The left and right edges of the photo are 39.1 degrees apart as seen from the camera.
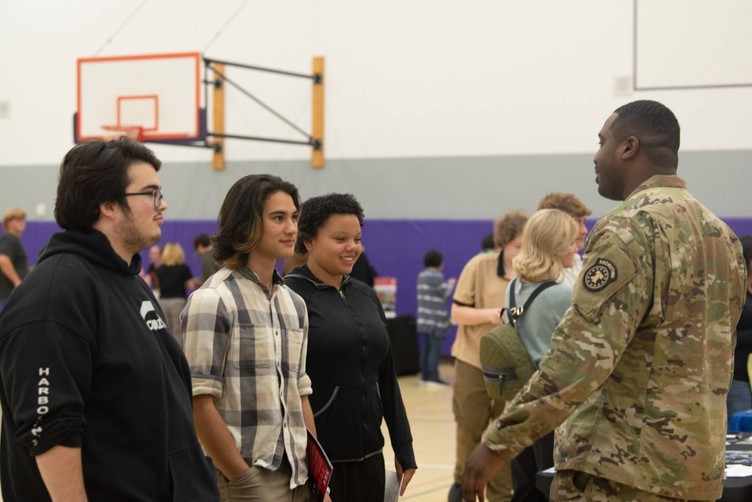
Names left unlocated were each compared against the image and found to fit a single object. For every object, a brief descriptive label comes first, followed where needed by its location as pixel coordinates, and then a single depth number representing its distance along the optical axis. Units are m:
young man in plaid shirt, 3.12
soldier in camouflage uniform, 2.63
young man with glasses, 2.27
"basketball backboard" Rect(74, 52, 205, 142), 14.93
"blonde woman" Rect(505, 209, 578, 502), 4.68
